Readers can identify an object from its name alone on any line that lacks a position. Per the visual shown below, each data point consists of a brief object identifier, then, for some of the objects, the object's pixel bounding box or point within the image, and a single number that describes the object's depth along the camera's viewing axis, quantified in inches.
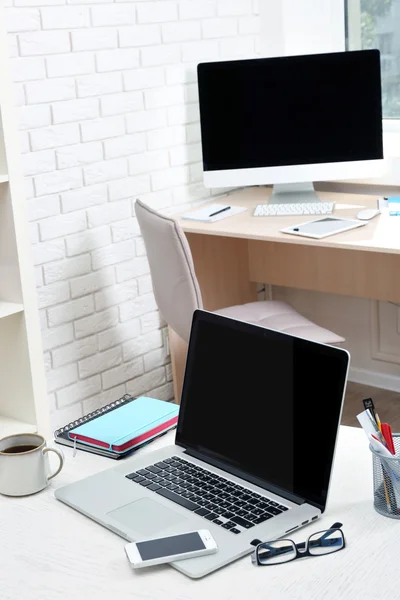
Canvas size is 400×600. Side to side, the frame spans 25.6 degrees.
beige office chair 106.4
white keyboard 121.6
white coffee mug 56.1
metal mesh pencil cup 51.2
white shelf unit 83.0
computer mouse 116.4
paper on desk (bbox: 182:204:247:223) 123.2
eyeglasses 47.6
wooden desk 118.7
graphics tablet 110.3
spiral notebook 62.4
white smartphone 47.4
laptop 50.9
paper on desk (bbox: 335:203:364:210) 124.9
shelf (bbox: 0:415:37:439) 90.2
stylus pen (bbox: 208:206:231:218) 125.0
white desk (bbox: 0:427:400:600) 45.1
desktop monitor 122.0
